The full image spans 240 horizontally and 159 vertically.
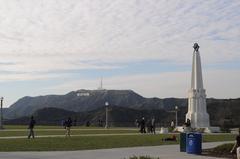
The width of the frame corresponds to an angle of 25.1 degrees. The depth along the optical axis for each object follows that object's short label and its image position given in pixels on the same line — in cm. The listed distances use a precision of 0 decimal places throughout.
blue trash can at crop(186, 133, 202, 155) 2394
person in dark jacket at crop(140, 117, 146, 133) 5031
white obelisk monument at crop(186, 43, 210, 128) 5422
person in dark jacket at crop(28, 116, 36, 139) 3609
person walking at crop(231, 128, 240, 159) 1848
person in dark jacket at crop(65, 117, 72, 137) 3939
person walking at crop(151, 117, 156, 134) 5013
